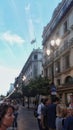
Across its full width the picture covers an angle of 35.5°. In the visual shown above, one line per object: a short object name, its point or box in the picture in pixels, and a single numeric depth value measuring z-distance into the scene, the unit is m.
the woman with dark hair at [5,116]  1.11
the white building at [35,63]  31.56
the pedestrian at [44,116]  4.27
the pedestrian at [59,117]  3.34
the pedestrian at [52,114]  3.94
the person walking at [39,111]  4.95
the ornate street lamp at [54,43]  8.26
